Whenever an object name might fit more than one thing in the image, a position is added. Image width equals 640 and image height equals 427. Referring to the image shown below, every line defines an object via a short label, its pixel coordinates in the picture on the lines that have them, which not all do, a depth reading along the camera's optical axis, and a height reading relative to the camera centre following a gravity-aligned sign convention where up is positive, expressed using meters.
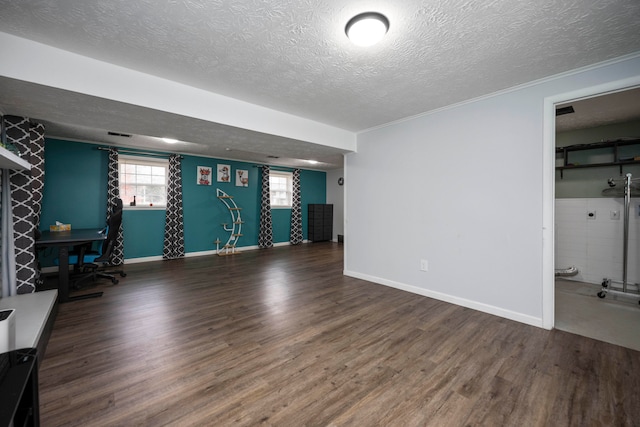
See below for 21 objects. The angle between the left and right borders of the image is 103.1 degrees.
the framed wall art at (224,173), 6.36 +1.04
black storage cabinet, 8.04 -0.26
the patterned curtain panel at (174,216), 5.55 -0.05
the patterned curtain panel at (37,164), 3.22 +0.63
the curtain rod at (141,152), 4.89 +1.27
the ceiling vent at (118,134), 4.22 +1.35
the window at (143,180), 5.23 +0.71
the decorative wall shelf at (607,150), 3.41 +0.93
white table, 1.82 -0.87
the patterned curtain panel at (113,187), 4.89 +0.51
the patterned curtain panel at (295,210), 7.78 +0.15
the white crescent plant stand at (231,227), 6.30 -0.32
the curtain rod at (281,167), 7.04 +1.40
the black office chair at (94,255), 3.57 -0.60
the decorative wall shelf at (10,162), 1.82 +0.42
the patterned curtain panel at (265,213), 7.07 +0.04
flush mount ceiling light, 1.56 +1.19
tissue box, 4.22 -0.23
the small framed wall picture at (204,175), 6.03 +0.94
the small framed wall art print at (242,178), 6.69 +0.97
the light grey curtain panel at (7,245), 2.43 -0.31
